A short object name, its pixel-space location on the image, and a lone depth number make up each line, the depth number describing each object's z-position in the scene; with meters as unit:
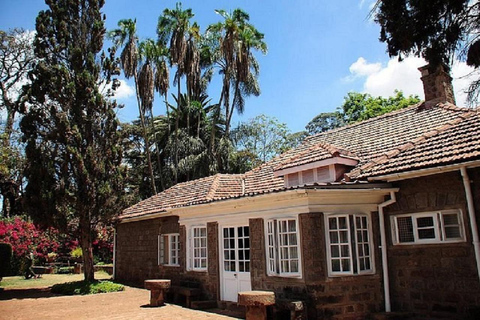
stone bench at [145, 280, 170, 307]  11.90
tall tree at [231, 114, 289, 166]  31.14
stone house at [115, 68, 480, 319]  8.01
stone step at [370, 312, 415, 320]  8.28
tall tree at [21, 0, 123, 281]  15.63
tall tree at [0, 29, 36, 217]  24.67
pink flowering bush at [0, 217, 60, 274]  19.92
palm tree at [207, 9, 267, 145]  25.62
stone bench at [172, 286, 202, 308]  11.80
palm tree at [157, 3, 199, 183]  25.72
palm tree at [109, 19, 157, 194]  25.02
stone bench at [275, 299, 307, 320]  8.30
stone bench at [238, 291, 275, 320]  8.52
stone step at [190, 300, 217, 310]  11.41
